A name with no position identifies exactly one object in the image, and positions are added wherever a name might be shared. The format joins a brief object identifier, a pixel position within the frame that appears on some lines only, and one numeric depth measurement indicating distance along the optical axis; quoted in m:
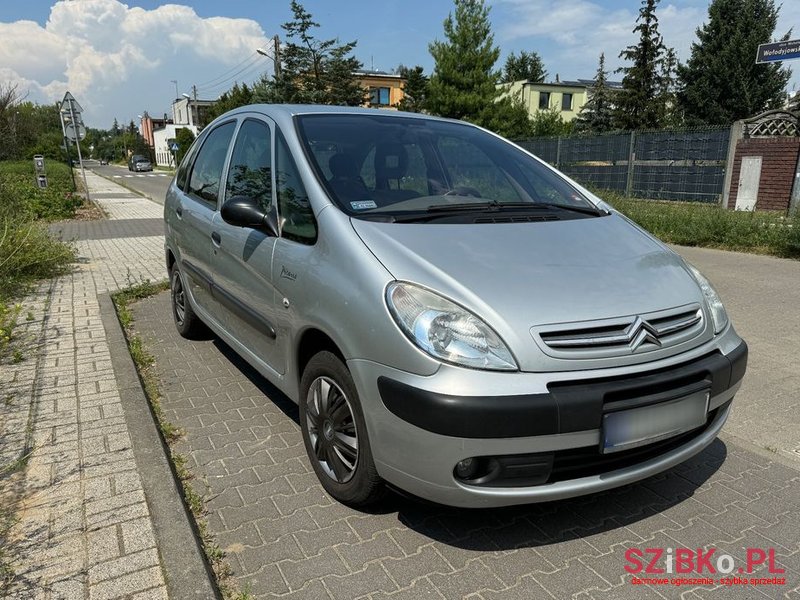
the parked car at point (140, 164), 63.19
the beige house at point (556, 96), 61.97
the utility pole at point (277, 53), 41.06
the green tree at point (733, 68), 34.69
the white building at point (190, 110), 90.56
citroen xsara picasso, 2.08
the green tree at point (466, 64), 33.56
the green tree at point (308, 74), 41.12
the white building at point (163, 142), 85.38
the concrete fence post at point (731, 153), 15.26
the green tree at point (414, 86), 56.08
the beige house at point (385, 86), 68.06
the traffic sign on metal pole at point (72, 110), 18.25
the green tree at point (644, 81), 40.72
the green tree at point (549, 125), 48.78
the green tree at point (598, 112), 47.38
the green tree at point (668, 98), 40.00
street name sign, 8.04
